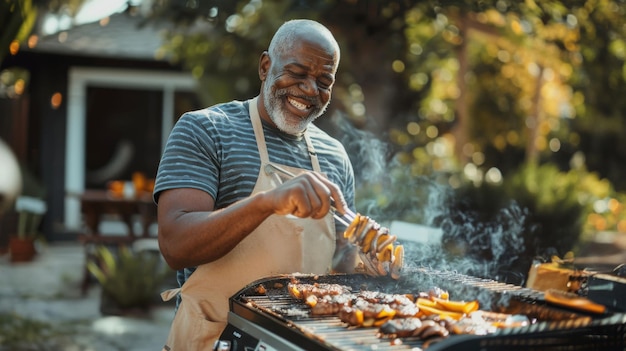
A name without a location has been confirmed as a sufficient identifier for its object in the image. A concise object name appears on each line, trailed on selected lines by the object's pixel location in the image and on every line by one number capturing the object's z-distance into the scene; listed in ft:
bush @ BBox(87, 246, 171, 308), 23.32
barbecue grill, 5.53
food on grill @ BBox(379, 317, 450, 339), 6.12
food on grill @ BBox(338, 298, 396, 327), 6.55
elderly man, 7.61
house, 39.01
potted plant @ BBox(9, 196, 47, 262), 33.76
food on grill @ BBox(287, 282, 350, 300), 7.47
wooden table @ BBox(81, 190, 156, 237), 27.48
